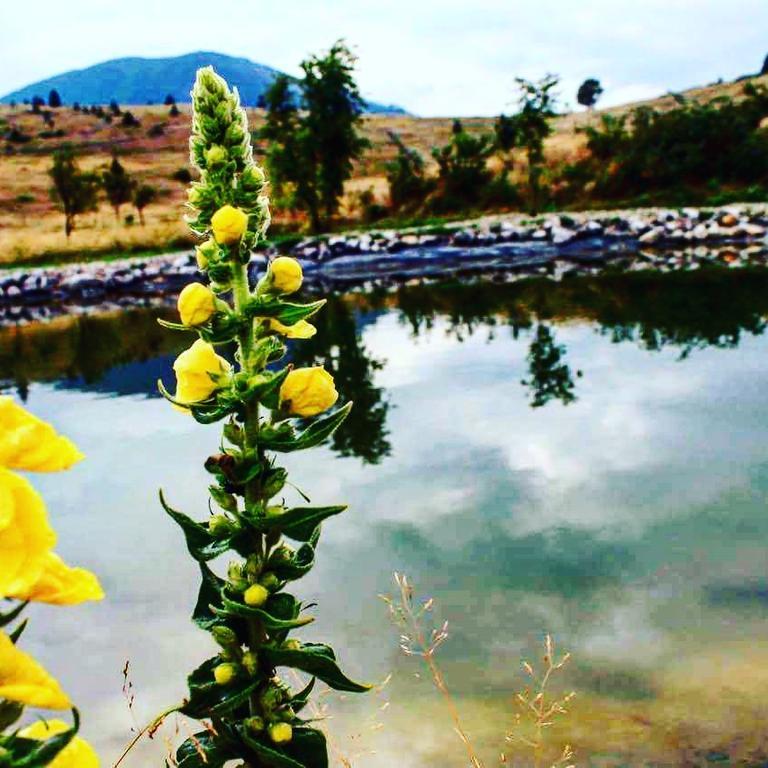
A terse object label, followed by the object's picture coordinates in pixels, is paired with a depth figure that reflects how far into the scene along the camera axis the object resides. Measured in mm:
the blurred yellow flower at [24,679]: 765
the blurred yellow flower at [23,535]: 713
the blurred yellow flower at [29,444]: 760
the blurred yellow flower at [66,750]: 894
